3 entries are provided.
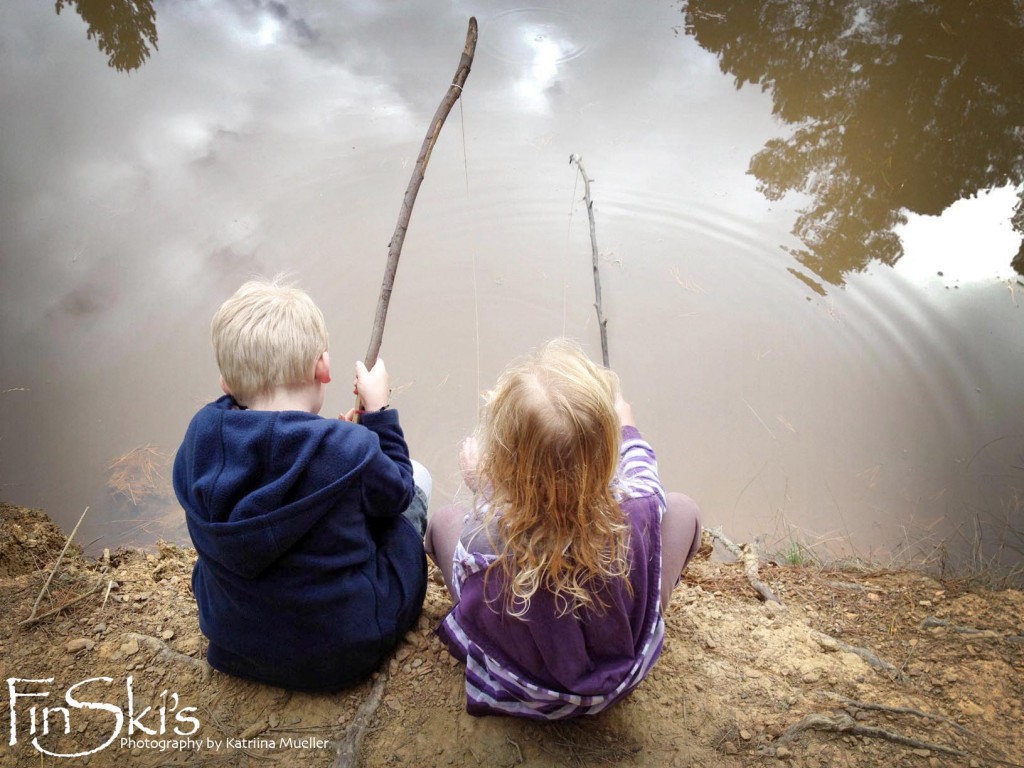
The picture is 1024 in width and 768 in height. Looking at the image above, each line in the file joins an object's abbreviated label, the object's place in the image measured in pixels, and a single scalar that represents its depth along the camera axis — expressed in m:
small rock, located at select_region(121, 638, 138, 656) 1.64
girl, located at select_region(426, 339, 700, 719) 1.18
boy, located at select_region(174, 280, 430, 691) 1.26
